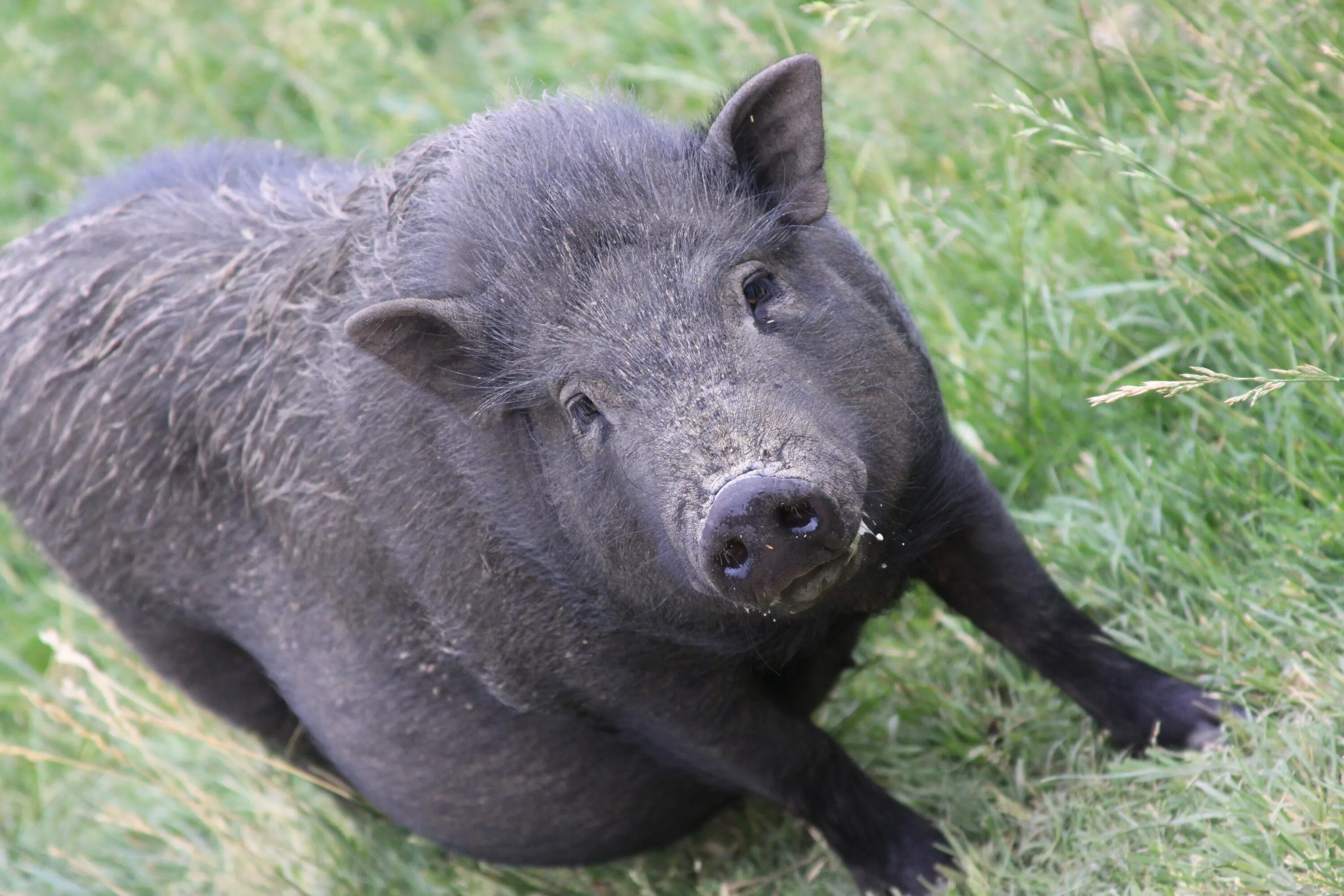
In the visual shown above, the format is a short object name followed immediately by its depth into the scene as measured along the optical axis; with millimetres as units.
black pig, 6562
